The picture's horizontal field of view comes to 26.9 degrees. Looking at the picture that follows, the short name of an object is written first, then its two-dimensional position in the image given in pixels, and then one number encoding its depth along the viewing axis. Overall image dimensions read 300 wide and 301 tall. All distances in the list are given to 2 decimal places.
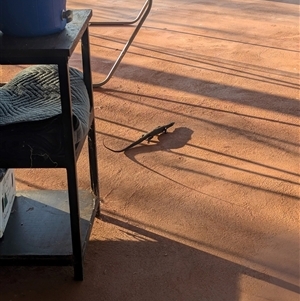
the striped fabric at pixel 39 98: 1.85
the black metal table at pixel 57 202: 1.67
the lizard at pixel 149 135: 2.91
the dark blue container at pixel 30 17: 1.69
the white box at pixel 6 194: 2.08
